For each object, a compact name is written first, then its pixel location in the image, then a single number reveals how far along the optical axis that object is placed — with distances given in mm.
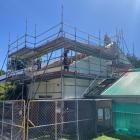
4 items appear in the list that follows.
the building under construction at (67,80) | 8435
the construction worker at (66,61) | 9791
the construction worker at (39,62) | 11621
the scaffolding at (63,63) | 9719
